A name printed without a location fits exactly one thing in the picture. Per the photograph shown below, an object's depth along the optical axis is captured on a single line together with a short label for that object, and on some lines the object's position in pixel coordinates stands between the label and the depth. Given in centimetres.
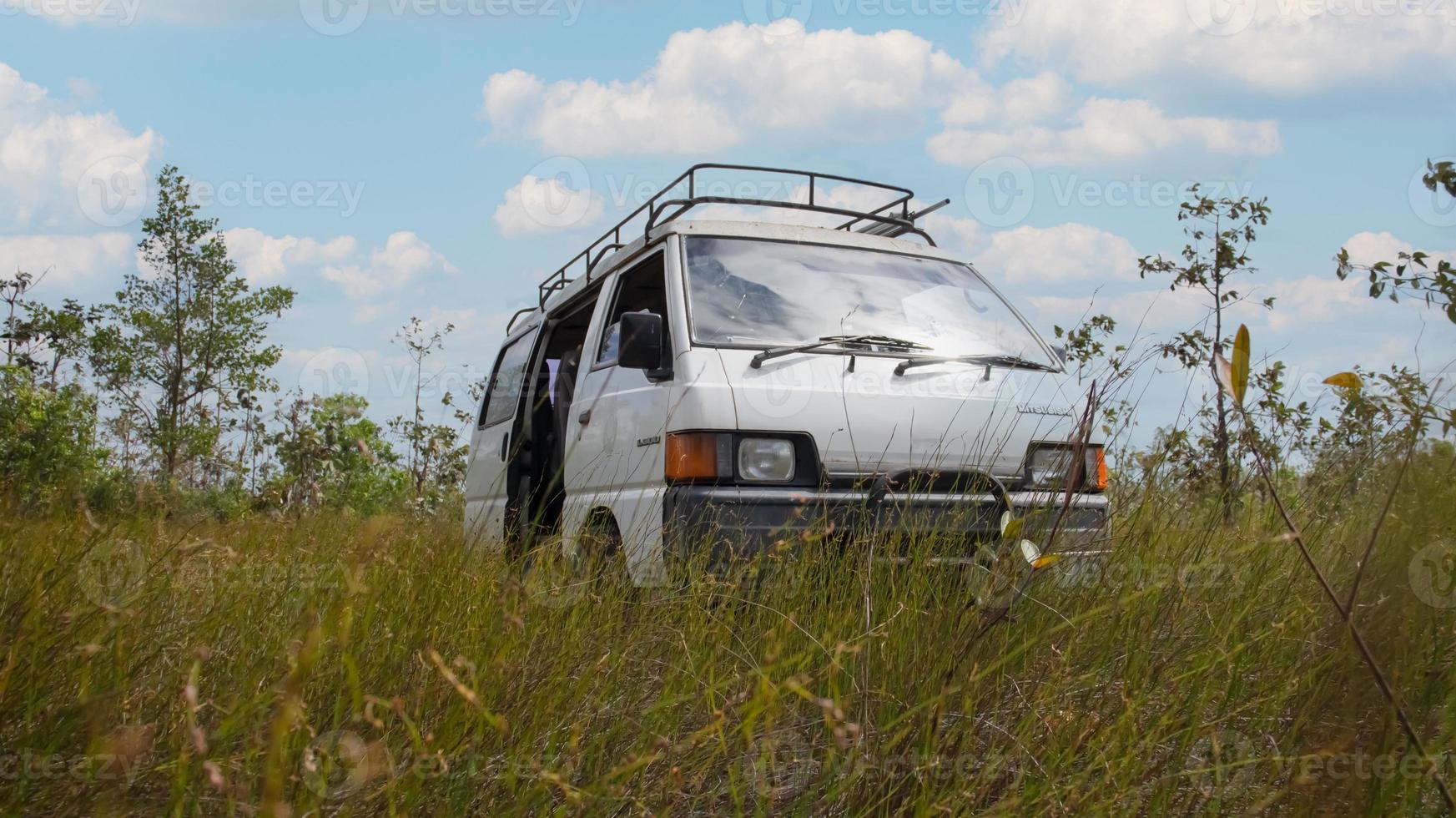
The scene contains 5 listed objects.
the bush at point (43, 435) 1002
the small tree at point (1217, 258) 829
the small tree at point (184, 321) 2831
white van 401
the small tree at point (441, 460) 1065
